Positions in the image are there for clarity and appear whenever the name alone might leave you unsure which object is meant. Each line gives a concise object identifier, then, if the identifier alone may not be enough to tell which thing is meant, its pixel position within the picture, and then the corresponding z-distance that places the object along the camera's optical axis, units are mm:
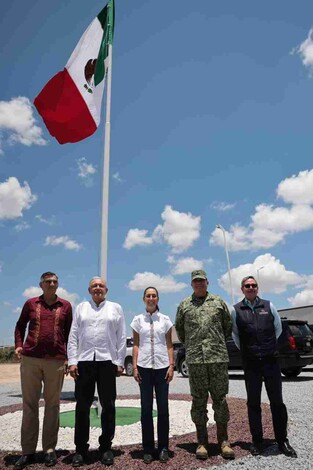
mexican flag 7758
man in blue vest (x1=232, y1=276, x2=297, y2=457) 4590
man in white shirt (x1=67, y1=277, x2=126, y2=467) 4383
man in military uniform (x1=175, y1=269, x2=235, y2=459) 4488
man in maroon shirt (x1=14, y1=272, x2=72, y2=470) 4500
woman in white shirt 4480
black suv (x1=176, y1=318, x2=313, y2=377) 11844
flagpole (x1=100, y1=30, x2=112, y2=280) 6883
